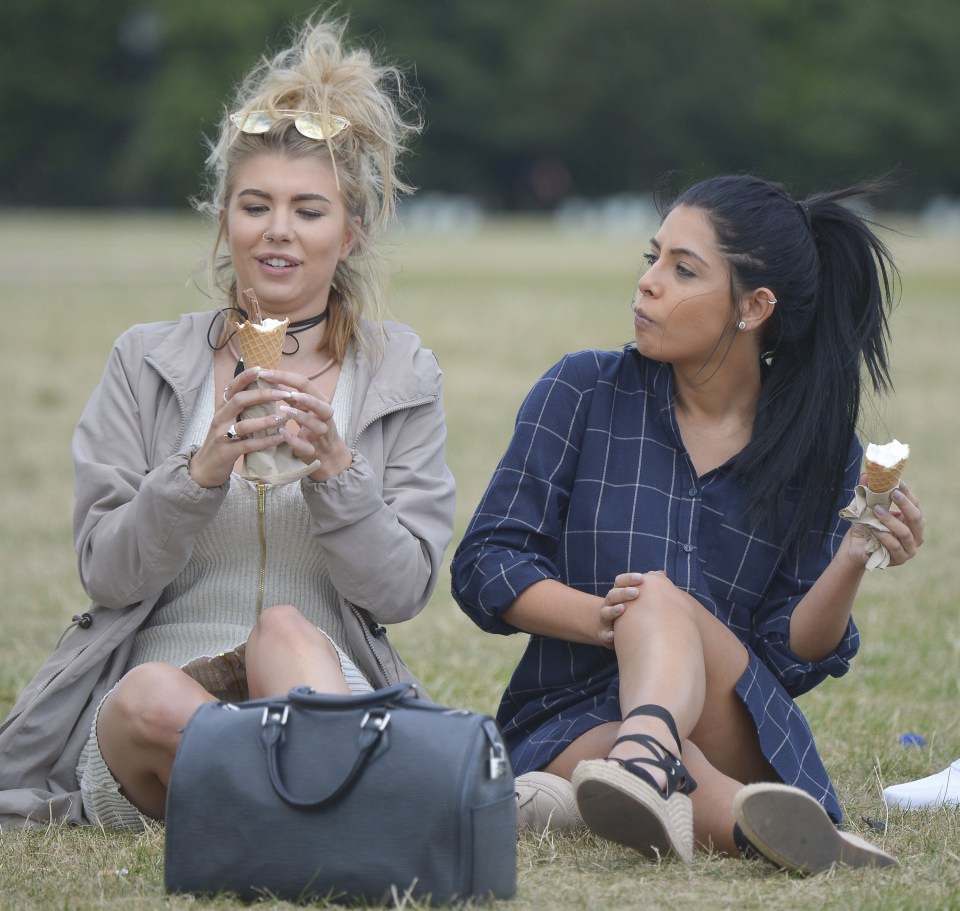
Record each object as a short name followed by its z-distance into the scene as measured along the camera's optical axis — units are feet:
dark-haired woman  24.95
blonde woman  23.18
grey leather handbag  19.58
